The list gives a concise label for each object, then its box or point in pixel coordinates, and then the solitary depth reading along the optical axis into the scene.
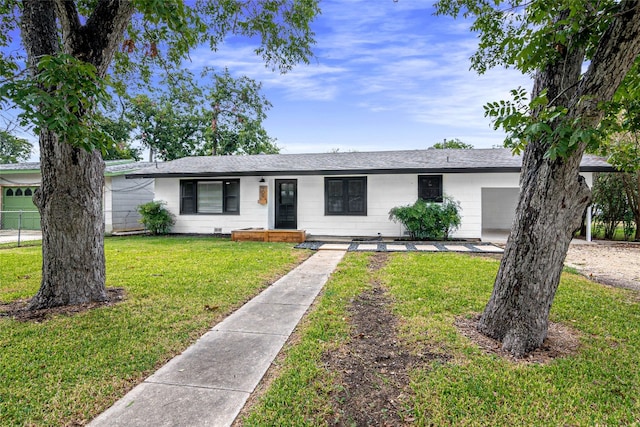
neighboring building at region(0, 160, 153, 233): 14.22
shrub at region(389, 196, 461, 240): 10.88
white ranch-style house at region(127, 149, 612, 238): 11.40
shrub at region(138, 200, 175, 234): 13.04
